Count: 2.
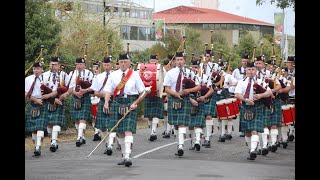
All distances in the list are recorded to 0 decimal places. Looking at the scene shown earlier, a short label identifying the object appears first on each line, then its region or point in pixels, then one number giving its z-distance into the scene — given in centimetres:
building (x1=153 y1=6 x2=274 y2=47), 7942
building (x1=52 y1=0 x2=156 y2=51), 6644
